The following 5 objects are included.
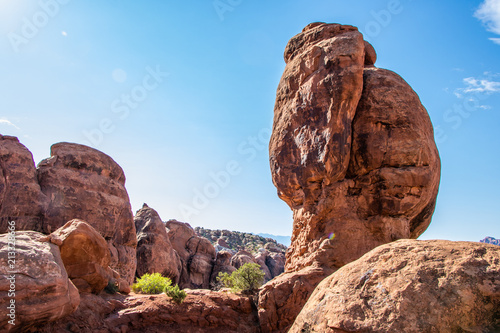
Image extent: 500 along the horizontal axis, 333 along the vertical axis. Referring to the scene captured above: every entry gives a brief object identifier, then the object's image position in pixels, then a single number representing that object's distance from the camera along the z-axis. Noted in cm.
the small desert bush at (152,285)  1388
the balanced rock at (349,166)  1172
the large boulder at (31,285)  760
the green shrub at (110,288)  1221
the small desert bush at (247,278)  1342
